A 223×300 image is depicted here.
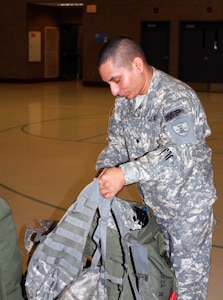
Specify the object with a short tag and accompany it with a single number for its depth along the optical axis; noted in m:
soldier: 2.12
